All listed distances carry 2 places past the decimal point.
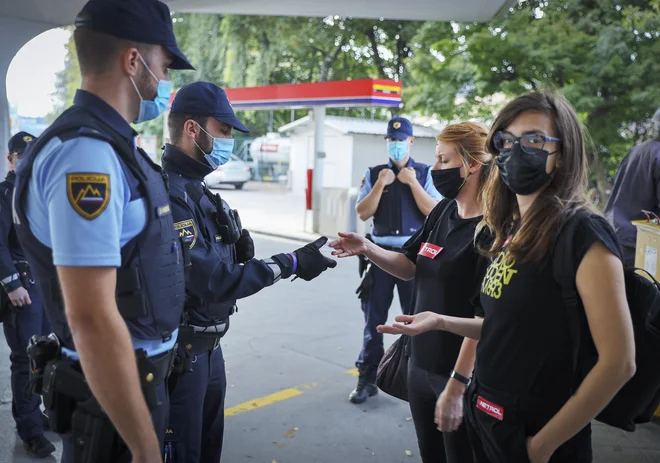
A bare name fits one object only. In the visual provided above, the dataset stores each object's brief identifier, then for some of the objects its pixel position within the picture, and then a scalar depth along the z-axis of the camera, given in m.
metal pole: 14.69
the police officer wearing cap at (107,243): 1.50
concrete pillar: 5.12
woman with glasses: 1.61
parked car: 29.53
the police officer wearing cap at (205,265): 2.61
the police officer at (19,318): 3.79
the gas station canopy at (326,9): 5.14
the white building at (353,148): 24.72
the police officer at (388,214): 4.93
